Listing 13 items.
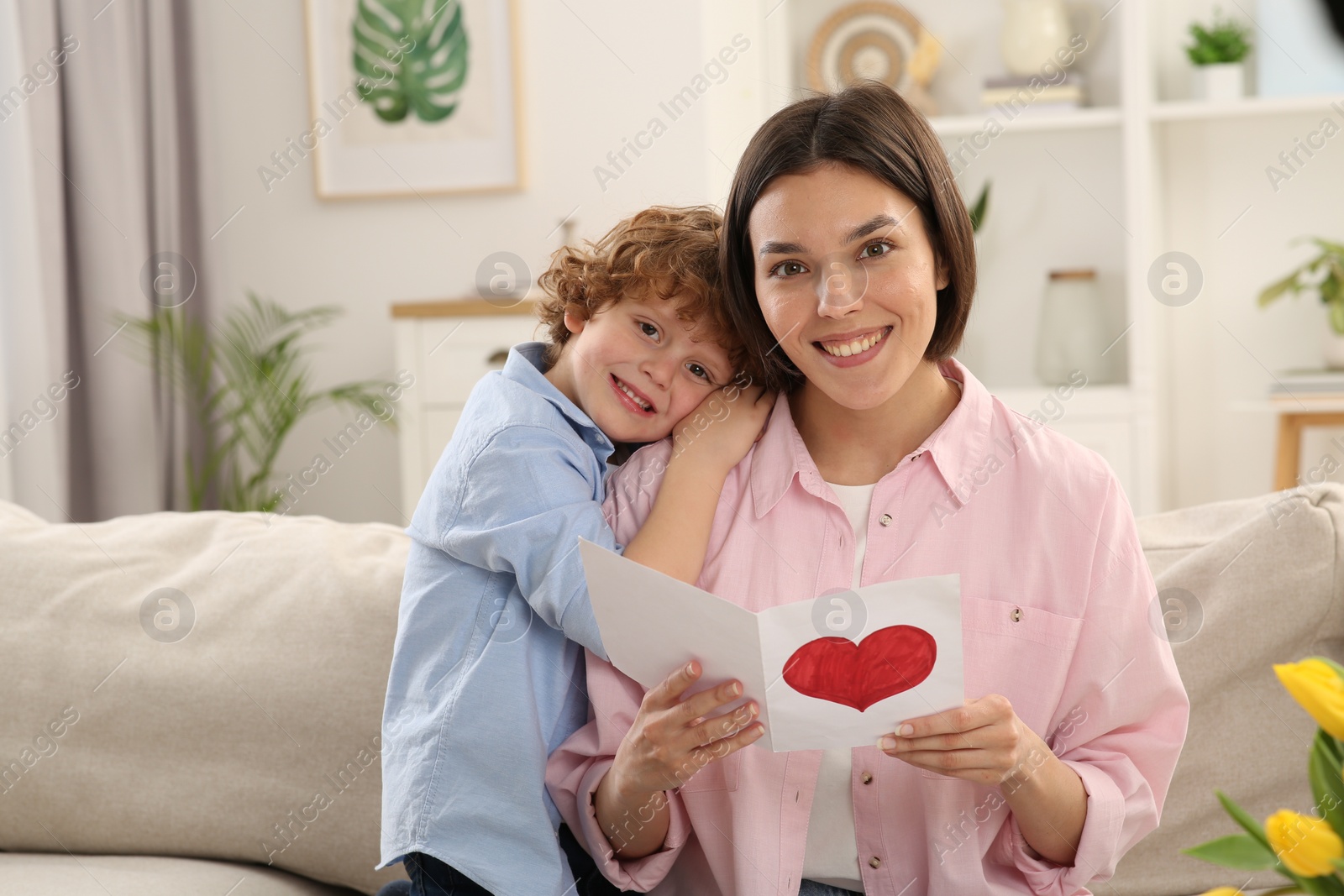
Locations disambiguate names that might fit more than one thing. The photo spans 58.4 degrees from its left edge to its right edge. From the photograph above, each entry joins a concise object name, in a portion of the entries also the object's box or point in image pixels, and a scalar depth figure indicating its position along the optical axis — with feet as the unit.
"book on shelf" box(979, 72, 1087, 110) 12.22
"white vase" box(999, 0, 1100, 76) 12.31
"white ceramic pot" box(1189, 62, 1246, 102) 11.84
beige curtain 10.98
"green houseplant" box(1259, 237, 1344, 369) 11.44
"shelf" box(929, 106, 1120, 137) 11.96
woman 3.89
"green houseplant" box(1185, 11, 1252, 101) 11.83
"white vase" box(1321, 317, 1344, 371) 11.58
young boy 3.94
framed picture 12.58
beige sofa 4.94
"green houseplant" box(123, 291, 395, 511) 11.95
